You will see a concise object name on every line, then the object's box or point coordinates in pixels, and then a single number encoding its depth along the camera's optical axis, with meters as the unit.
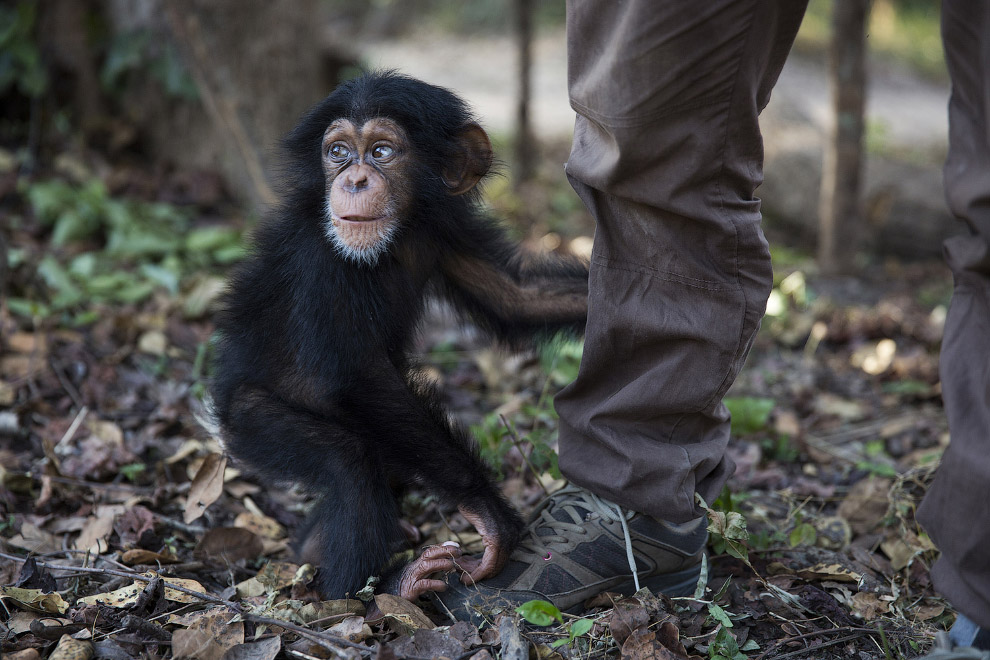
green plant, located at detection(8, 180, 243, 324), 4.46
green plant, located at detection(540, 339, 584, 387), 3.35
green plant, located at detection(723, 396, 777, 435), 3.44
